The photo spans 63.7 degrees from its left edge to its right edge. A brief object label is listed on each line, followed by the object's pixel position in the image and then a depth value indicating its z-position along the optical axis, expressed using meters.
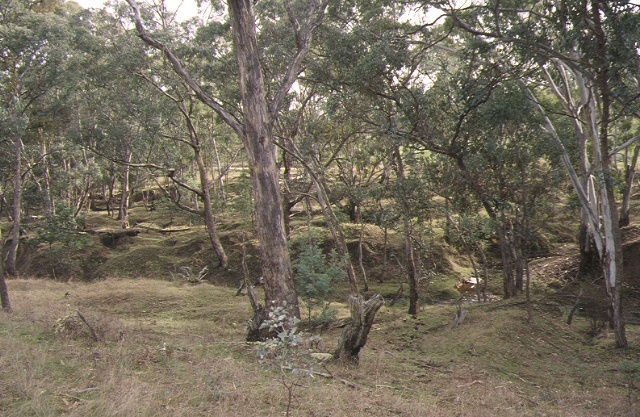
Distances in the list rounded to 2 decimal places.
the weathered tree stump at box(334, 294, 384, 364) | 7.62
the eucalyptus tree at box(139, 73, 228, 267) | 19.11
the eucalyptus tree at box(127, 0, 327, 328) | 9.88
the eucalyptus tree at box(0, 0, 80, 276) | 15.84
